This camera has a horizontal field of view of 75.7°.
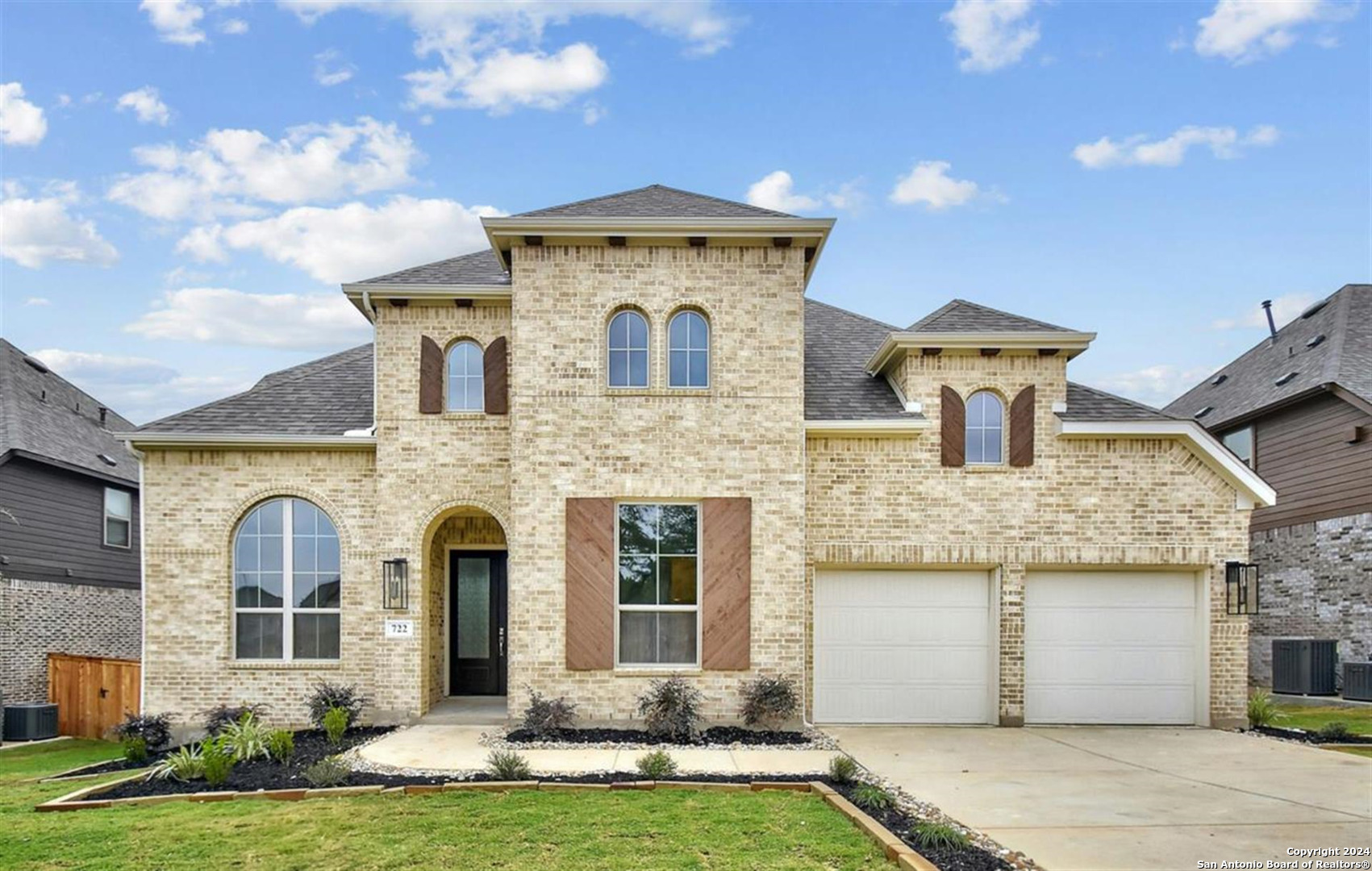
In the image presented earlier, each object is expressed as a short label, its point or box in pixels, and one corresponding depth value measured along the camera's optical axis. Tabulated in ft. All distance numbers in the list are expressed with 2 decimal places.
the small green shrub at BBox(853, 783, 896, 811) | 24.08
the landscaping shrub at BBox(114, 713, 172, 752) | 37.19
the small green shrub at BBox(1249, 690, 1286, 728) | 38.73
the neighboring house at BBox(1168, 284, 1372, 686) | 51.85
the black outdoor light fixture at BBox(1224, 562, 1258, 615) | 38.55
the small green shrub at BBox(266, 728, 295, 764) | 31.04
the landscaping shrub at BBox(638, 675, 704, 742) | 34.40
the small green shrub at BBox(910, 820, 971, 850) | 20.25
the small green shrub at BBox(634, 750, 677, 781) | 27.30
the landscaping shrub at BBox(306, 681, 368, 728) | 37.55
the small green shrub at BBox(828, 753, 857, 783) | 26.76
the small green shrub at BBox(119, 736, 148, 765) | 34.68
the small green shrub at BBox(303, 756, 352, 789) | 26.73
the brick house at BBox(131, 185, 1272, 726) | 37.29
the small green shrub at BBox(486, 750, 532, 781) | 26.91
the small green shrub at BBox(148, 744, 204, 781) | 28.09
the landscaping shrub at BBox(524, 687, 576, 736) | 35.14
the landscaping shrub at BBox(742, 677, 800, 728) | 35.68
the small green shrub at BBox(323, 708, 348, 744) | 34.68
